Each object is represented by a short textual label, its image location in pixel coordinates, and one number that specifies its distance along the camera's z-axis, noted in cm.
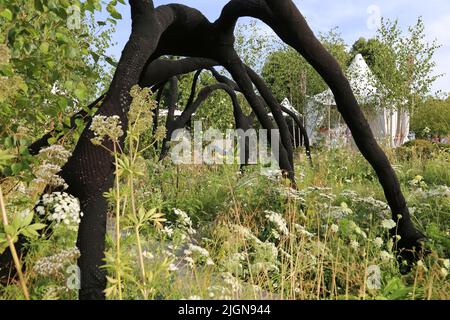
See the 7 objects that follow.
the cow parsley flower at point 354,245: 375
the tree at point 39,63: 313
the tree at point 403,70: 2295
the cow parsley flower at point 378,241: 389
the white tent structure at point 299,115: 2624
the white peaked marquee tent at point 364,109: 2527
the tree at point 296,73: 2856
